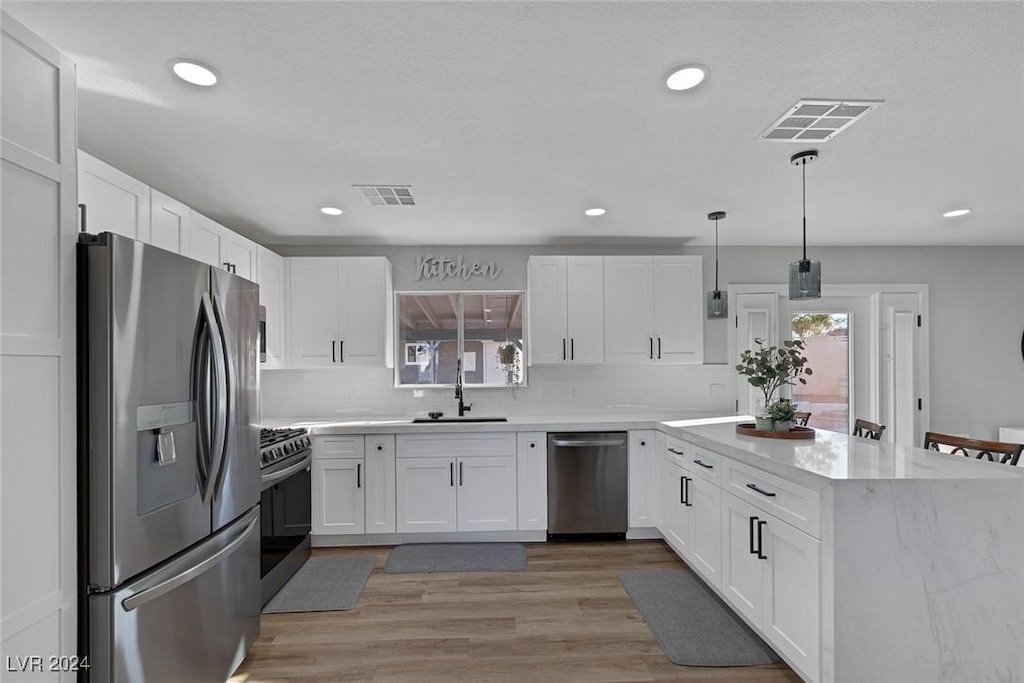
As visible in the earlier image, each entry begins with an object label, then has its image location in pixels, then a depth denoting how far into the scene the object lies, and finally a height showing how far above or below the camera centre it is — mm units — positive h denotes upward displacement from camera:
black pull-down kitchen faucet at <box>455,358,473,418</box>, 4488 -393
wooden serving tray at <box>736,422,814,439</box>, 2812 -498
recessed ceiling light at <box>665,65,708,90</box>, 1854 +980
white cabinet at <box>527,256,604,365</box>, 4402 +303
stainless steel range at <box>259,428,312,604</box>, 3027 -1029
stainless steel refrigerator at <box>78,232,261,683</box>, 1586 -413
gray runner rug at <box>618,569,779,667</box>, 2448 -1475
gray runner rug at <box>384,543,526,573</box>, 3527 -1518
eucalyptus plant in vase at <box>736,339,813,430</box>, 2934 -156
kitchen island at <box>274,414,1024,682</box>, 1873 -826
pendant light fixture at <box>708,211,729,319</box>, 4070 +308
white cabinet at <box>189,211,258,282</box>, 2869 +603
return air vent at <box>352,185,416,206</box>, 3155 +945
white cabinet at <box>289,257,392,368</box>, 4281 +225
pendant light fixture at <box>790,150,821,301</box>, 2701 +353
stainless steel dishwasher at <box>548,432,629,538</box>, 4000 -1078
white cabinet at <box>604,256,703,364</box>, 4434 +296
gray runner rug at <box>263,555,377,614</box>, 2994 -1506
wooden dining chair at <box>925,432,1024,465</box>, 2416 -504
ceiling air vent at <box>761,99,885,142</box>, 2123 +973
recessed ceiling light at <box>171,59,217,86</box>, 1808 +975
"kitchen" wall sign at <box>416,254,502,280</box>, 4660 +692
